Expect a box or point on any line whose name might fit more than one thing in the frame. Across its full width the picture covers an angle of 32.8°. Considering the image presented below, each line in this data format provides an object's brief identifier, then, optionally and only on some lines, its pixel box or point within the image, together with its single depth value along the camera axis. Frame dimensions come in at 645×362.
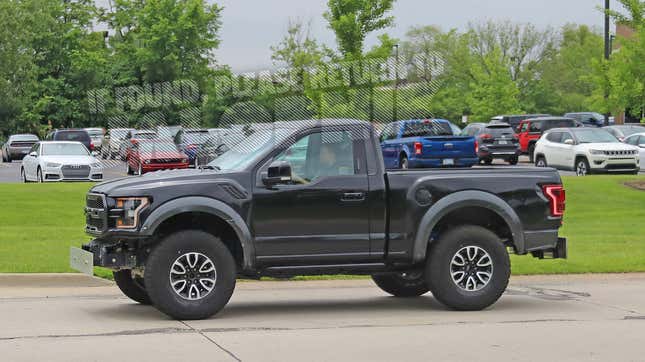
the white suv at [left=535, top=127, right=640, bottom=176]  34.69
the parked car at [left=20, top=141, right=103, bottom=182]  31.95
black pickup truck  10.38
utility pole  45.84
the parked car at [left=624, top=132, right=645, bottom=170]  38.66
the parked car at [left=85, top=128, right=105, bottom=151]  53.39
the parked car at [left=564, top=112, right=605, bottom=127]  61.12
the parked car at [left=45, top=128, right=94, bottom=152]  54.22
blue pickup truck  30.19
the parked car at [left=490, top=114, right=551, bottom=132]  56.83
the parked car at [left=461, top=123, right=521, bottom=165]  43.34
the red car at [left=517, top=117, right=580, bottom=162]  47.91
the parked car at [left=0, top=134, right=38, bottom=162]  59.66
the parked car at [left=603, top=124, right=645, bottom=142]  45.03
